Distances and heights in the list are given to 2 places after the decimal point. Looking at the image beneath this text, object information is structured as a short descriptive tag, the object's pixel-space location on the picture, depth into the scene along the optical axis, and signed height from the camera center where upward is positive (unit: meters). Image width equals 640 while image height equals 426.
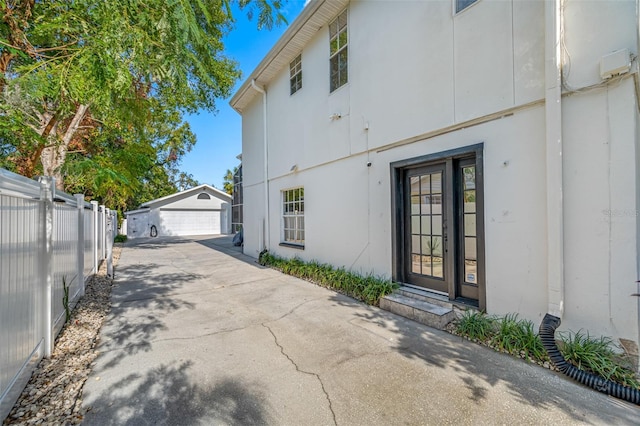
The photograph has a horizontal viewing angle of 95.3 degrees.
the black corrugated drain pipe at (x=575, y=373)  2.50 -1.52
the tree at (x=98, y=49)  3.48 +2.16
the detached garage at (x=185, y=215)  21.62 +0.11
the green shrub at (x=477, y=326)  3.60 -1.43
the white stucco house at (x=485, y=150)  2.96 +0.88
